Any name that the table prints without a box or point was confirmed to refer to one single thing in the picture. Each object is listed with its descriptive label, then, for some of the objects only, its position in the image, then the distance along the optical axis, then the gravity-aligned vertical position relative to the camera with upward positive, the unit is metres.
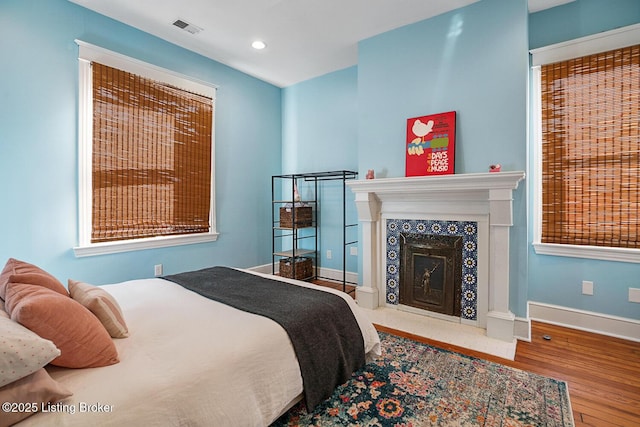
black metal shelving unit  4.09 -0.20
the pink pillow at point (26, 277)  1.37 -0.30
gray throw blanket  1.61 -0.62
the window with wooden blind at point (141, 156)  2.85 +0.59
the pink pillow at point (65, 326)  1.09 -0.42
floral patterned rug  1.64 -1.09
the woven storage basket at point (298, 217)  4.11 -0.07
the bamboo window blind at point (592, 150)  2.52 +0.54
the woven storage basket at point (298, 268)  4.16 -0.76
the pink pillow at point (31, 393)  0.88 -0.55
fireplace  2.56 -0.15
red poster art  2.86 +0.65
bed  1.01 -0.62
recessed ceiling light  3.43 +1.89
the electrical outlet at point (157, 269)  3.39 -0.64
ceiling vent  3.04 +1.88
